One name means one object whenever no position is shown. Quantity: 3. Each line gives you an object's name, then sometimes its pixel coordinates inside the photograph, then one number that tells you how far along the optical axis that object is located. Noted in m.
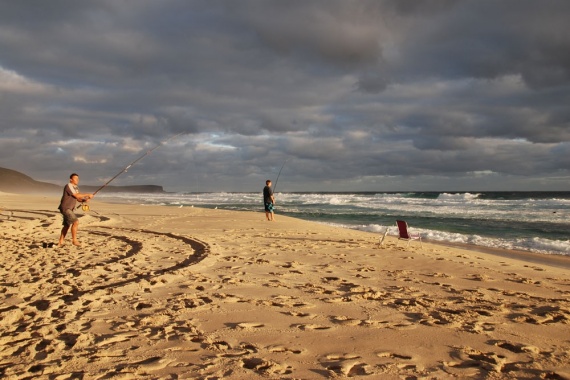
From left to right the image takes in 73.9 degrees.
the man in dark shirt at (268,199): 15.27
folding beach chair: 9.91
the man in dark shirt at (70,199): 8.49
